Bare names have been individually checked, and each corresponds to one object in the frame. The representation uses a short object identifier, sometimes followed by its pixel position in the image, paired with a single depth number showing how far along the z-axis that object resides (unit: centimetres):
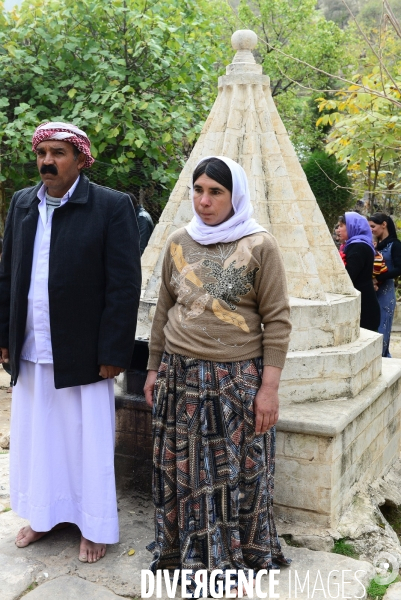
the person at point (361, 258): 522
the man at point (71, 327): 286
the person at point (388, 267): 627
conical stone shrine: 327
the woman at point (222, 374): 262
